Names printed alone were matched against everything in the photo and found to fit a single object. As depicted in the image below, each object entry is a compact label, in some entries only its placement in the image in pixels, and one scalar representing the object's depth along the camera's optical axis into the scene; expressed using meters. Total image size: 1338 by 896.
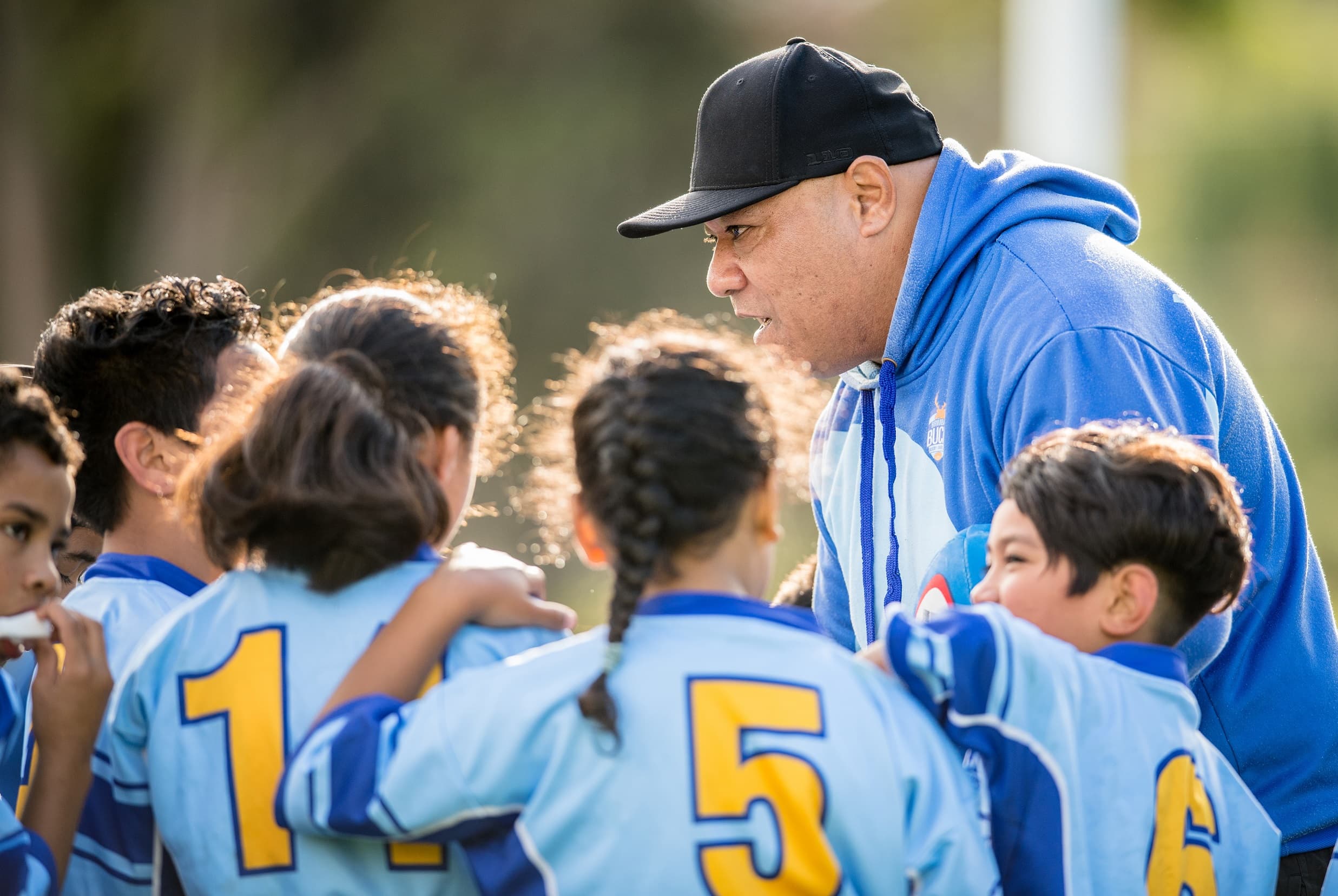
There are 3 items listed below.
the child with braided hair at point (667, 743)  12.74
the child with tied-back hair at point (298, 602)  12.83
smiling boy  12.82
